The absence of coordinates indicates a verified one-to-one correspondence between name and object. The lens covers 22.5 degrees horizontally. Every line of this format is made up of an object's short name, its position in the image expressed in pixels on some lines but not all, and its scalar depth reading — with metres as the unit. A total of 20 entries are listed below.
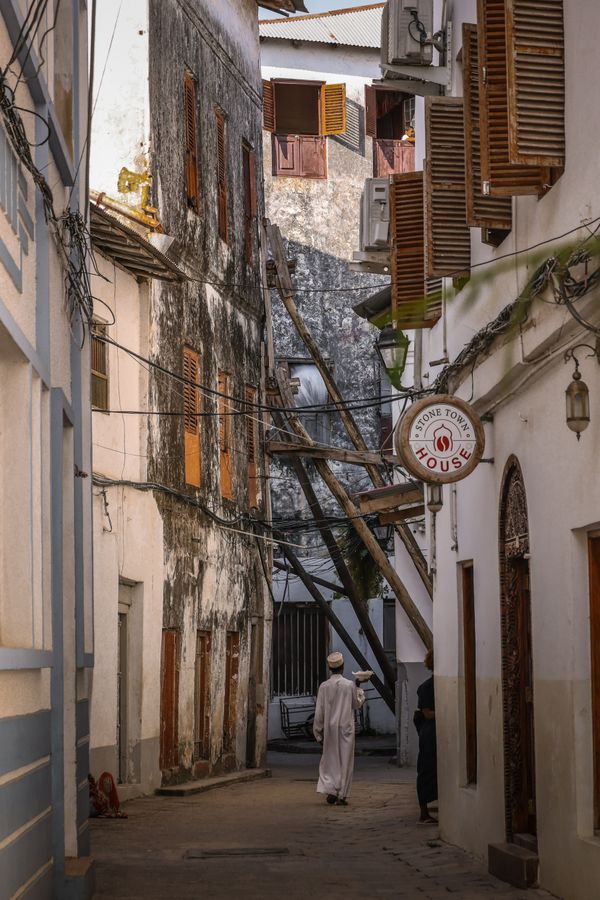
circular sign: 10.74
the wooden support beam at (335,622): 27.10
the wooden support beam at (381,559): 23.80
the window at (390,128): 35.00
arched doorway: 10.62
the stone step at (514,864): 9.72
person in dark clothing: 14.70
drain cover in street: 11.98
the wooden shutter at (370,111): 34.84
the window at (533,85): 8.63
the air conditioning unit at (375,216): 17.39
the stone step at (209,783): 18.94
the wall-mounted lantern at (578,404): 8.15
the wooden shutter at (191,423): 21.25
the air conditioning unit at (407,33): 13.55
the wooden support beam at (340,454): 23.73
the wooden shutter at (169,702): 19.73
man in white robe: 17.38
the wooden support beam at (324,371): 24.05
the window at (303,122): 34.06
